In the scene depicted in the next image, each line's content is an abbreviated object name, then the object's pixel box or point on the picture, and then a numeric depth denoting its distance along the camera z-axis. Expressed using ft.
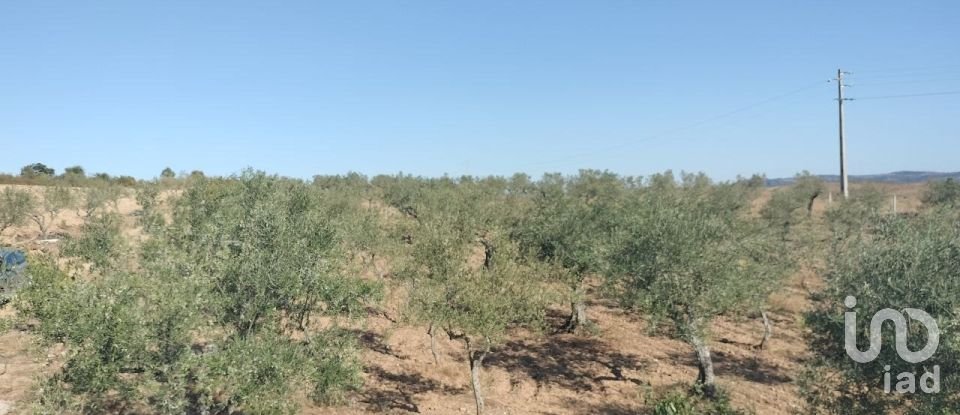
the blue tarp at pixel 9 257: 69.37
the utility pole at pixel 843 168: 173.88
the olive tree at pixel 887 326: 34.60
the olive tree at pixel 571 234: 77.56
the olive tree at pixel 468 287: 55.26
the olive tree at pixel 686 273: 57.57
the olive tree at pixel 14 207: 147.33
